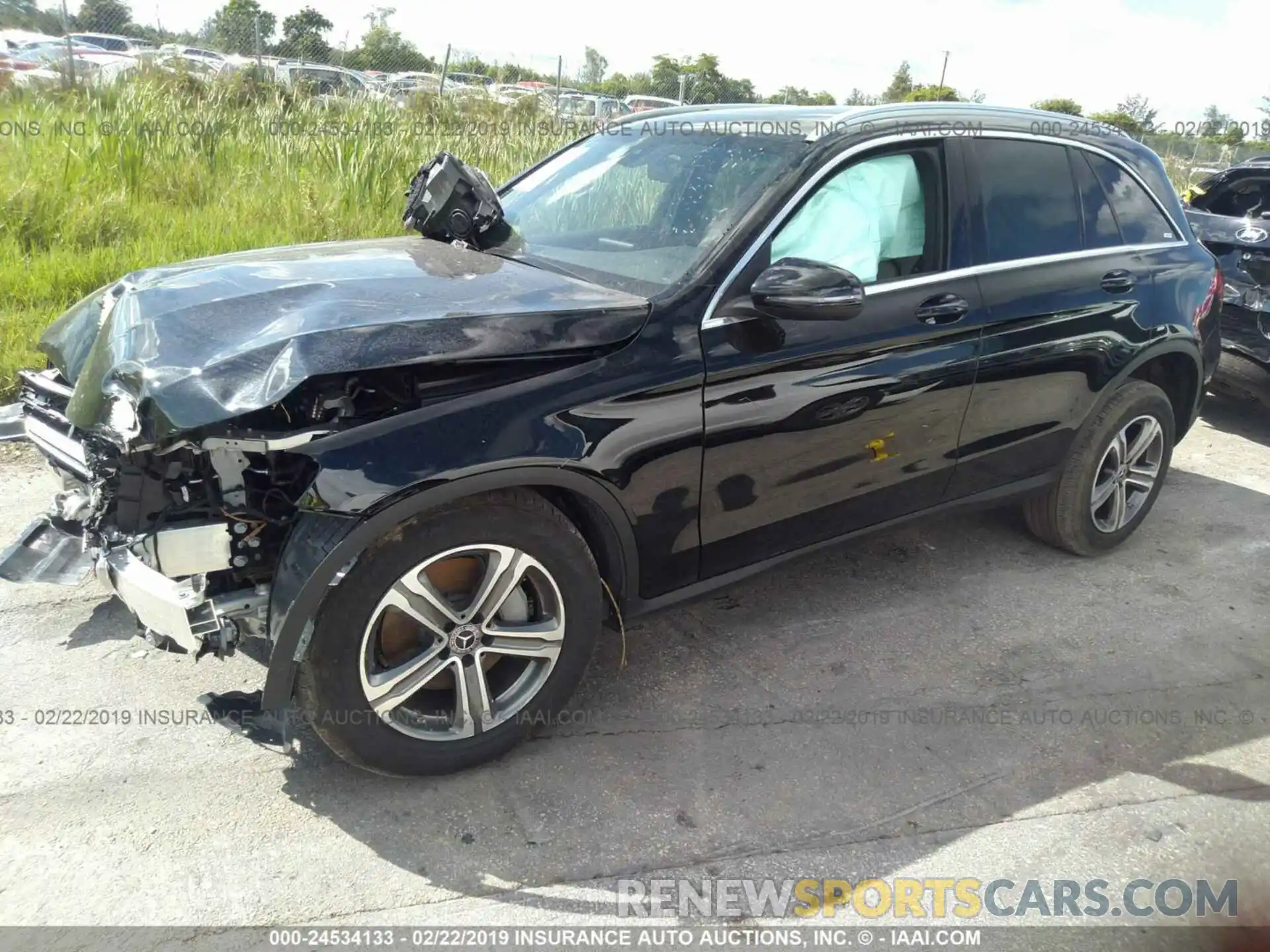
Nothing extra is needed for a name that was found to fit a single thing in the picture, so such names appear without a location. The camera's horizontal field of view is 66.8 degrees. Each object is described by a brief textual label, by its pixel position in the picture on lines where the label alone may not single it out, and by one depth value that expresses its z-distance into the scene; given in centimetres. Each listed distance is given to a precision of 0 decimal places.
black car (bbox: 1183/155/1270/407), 627
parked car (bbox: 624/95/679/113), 1458
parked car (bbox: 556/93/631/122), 1280
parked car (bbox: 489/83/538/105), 1219
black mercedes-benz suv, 246
